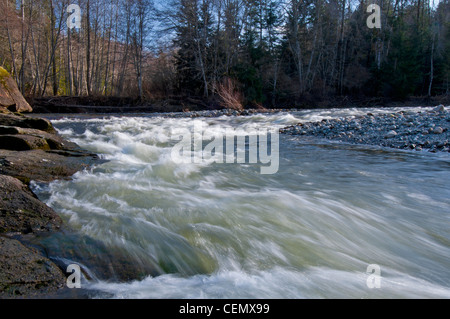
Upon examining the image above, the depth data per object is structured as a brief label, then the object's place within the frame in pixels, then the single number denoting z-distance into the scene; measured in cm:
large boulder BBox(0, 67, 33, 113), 1122
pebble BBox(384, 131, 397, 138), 773
